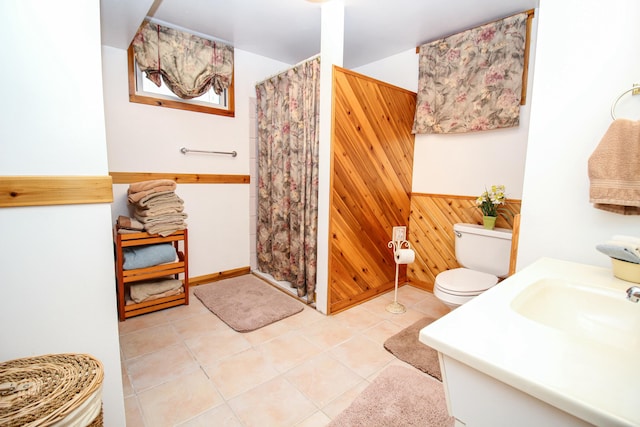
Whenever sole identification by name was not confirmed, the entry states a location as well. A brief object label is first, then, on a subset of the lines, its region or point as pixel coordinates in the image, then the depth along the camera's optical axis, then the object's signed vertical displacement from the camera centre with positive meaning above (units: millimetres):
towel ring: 1021 +306
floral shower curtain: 2350 +45
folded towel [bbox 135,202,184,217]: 2209 -251
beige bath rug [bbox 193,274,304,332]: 2195 -1036
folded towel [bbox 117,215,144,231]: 2186 -358
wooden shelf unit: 2125 -729
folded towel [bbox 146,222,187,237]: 2209 -391
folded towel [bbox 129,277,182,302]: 2232 -869
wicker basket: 634 -516
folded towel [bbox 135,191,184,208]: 2188 -170
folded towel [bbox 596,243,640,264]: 908 -202
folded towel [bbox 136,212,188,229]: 2203 -318
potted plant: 2188 -138
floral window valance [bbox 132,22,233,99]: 2350 +1004
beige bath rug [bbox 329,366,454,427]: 1305 -1055
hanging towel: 955 +67
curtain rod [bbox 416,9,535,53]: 2061 +1237
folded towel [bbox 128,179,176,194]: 2201 -64
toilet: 1870 -581
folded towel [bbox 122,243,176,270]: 2156 -592
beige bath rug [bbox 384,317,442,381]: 1674 -1041
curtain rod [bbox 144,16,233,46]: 2355 +1263
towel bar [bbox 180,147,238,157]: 2646 +250
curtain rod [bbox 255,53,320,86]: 2252 +946
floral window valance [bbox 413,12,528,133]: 2138 +839
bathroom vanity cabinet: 458 -321
